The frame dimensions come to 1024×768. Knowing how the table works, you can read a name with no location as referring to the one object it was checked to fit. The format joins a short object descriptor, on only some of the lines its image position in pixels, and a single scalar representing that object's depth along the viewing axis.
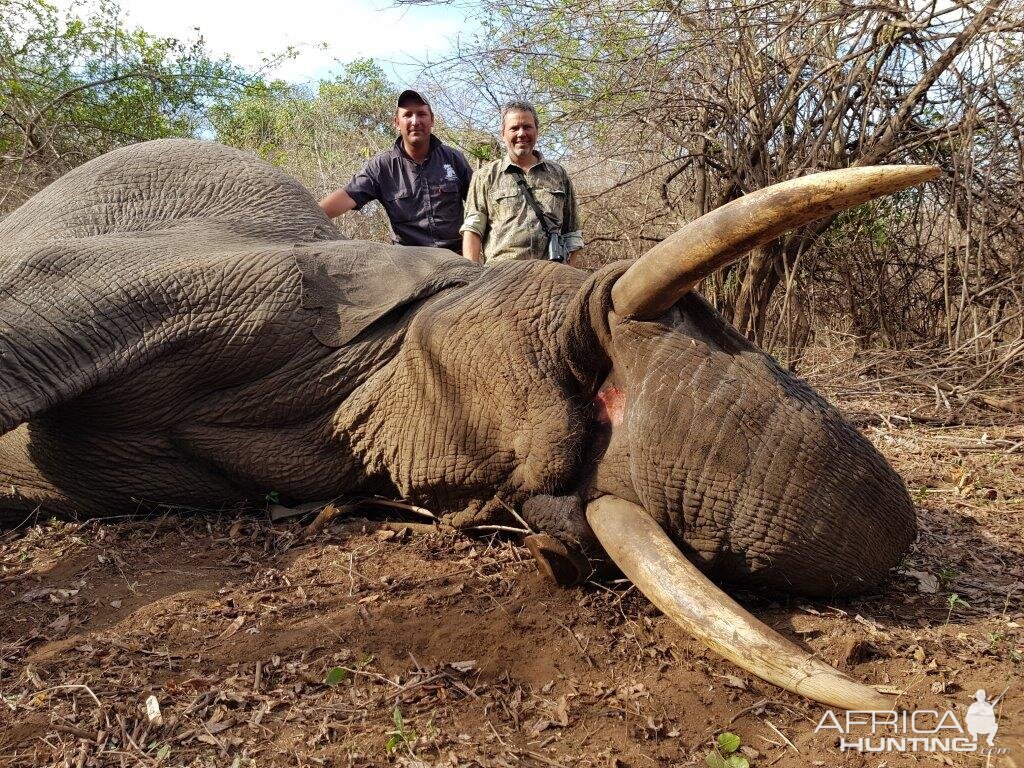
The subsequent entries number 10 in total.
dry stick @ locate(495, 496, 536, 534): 2.99
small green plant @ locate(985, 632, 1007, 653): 2.61
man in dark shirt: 6.55
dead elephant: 2.57
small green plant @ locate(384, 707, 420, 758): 2.20
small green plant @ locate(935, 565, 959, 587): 3.10
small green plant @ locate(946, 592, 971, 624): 2.86
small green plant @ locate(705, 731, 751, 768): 2.16
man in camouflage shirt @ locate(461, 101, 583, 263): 5.94
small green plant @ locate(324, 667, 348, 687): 2.48
